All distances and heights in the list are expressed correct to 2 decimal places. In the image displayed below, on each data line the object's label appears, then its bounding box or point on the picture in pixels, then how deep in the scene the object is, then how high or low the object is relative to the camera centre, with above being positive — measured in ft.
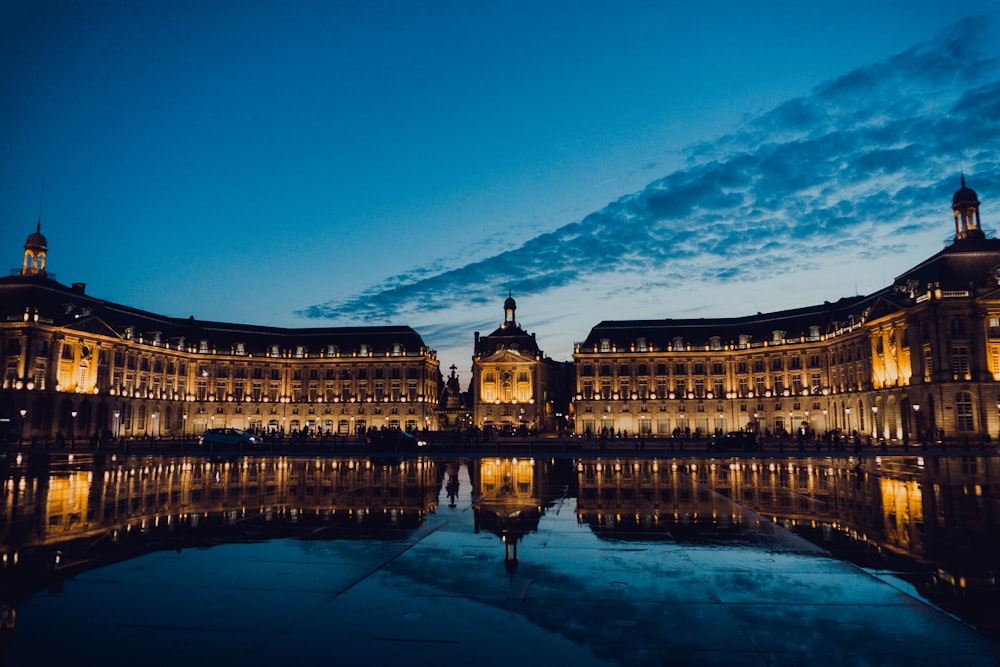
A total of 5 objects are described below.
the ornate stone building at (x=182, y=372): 245.04 +19.84
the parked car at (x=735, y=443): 157.99 -7.35
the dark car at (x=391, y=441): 152.97 -6.45
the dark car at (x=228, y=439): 162.50 -6.02
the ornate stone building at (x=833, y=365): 206.08 +19.69
